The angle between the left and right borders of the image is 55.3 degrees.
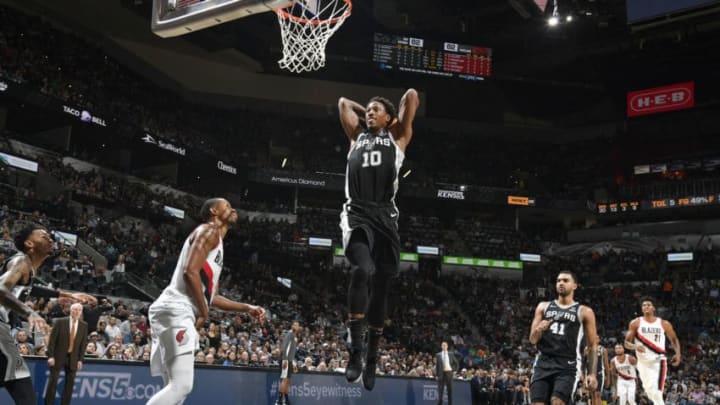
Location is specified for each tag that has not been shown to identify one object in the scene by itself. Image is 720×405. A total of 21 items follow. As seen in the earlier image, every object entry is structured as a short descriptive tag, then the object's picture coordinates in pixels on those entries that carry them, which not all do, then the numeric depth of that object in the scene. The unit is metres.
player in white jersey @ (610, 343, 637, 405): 13.61
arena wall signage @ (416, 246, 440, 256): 36.19
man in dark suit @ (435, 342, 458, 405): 16.30
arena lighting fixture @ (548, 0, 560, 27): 19.01
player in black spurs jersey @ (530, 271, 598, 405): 7.18
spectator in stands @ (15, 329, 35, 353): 12.66
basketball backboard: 7.71
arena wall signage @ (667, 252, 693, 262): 35.34
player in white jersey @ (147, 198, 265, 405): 5.31
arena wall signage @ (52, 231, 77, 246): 21.25
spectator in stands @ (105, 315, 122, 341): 15.25
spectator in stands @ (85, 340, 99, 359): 13.14
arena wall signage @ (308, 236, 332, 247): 33.91
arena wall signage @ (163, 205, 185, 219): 28.98
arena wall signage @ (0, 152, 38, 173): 22.27
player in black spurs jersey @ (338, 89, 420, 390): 5.70
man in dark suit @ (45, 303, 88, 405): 9.81
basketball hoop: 12.59
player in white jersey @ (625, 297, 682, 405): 11.48
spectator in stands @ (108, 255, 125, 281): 21.64
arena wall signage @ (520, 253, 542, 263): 37.61
